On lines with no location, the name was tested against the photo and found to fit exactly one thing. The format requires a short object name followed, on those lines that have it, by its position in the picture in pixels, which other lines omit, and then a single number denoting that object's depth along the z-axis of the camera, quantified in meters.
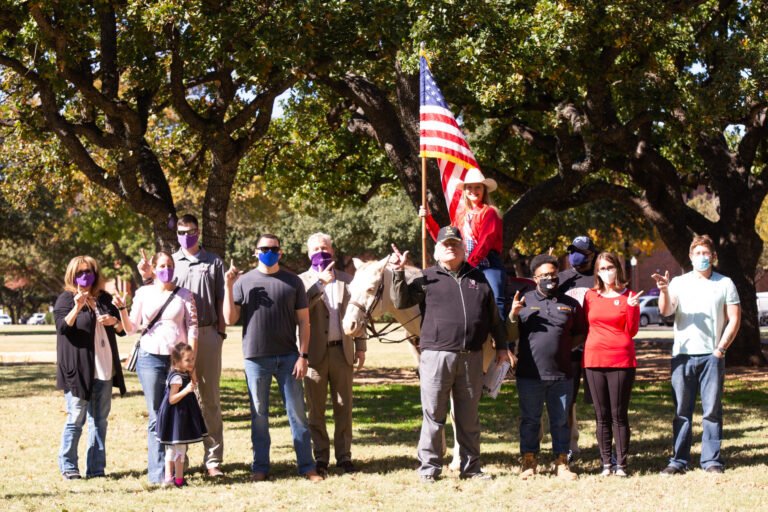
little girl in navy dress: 8.11
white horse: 8.28
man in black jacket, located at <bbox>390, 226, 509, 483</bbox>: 8.41
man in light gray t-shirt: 8.64
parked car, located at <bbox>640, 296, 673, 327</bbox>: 50.03
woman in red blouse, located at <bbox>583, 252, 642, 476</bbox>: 8.56
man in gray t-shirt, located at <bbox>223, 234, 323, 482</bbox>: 8.53
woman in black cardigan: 8.64
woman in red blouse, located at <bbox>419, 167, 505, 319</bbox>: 9.15
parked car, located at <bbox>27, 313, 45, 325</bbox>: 85.50
